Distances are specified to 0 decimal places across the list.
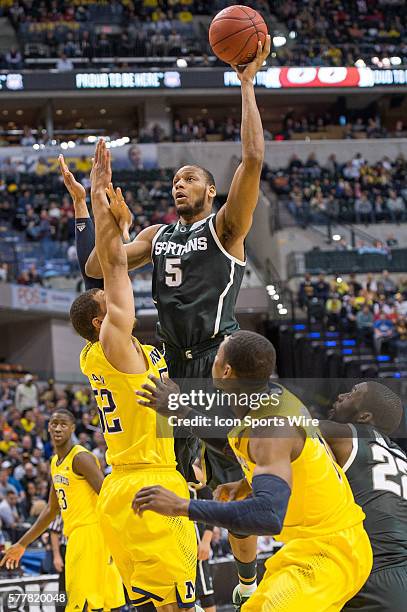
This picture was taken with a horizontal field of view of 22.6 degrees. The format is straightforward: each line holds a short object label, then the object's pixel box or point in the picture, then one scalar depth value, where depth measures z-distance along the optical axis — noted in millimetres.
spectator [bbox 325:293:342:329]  18864
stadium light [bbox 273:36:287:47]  31188
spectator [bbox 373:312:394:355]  17344
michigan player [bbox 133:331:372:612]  4062
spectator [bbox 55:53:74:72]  30062
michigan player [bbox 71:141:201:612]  4820
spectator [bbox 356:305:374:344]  17816
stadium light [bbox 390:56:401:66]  31605
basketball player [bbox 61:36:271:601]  5406
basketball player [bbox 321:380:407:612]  4359
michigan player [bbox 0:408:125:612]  7402
